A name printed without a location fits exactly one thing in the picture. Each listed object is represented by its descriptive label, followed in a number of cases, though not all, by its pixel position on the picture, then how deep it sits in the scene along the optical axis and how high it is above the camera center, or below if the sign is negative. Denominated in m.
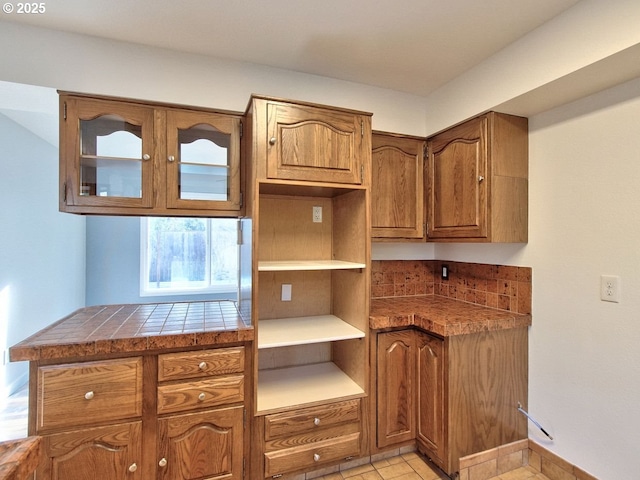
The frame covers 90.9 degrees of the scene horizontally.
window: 4.11 -0.24
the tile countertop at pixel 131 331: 1.39 -0.46
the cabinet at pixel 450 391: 1.76 -0.90
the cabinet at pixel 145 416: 1.38 -0.83
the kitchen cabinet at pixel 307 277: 1.69 -0.26
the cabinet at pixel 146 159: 1.68 +0.45
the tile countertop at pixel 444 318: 1.77 -0.47
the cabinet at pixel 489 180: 1.90 +0.37
